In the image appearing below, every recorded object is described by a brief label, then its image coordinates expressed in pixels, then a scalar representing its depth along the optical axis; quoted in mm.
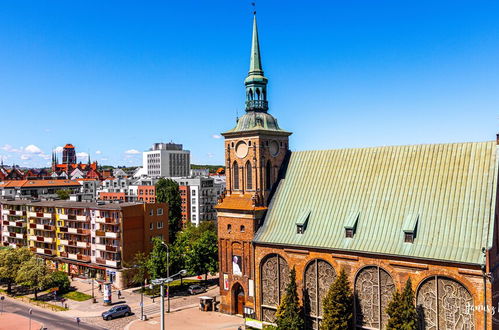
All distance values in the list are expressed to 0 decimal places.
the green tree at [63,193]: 157375
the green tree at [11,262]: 74312
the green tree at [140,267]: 74562
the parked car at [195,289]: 72625
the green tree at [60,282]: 74062
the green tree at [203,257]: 74062
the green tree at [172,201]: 107188
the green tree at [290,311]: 49156
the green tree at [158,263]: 70438
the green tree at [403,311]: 41859
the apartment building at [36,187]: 154725
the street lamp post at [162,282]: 42219
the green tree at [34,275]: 70812
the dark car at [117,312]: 60438
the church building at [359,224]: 43000
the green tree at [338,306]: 46281
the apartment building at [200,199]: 140625
